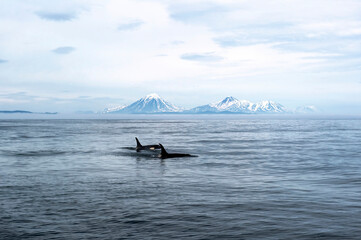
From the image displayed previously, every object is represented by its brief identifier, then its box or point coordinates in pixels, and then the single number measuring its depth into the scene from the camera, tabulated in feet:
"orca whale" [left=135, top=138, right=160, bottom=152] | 170.30
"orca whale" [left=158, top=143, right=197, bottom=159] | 137.39
